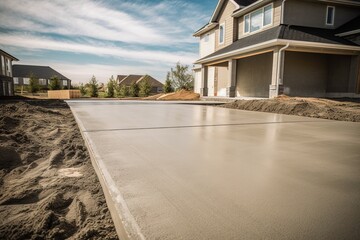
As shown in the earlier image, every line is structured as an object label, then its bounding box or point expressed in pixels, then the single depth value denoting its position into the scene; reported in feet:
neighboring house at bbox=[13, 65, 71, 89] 170.71
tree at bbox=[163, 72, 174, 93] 90.66
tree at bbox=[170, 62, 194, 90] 103.76
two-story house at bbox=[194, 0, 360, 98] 33.86
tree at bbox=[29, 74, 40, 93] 123.38
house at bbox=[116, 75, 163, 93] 176.51
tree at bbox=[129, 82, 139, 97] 97.19
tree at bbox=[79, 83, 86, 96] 105.78
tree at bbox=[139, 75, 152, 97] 94.27
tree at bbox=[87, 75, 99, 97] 98.81
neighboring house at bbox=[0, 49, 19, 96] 76.08
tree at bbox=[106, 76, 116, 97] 98.73
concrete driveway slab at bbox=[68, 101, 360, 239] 3.26
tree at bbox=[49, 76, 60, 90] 114.11
